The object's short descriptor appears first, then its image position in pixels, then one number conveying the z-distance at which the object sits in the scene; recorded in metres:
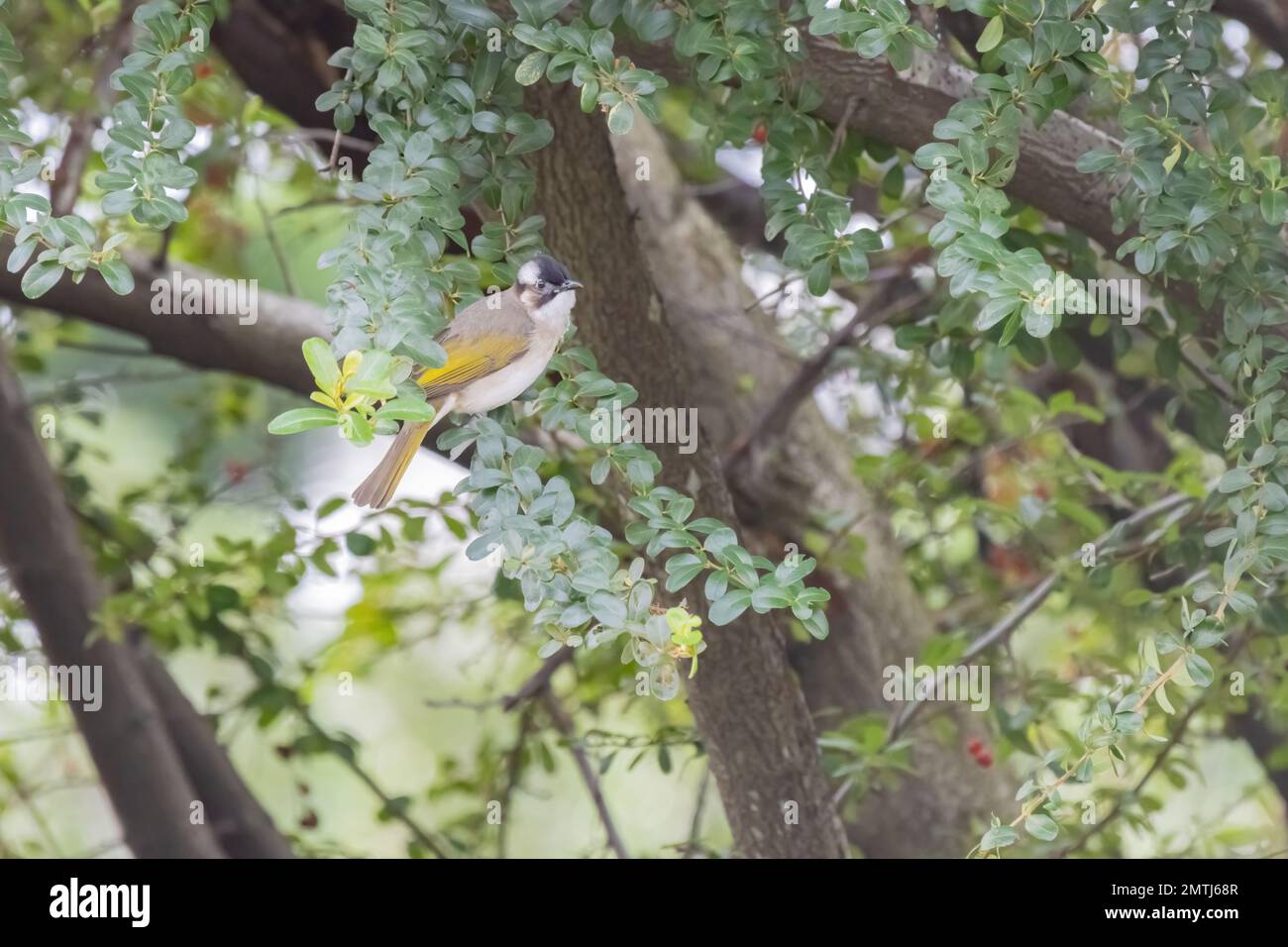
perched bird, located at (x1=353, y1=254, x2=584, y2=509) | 1.72
